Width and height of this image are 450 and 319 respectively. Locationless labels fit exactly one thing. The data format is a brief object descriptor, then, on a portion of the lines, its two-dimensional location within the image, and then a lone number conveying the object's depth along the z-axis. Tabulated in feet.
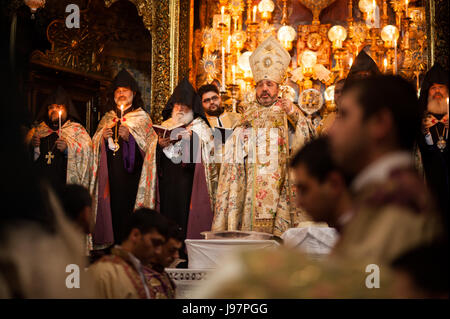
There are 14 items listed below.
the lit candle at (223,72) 27.35
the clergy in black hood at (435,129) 23.06
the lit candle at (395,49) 28.70
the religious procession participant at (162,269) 10.87
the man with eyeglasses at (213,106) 28.07
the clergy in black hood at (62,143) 27.12
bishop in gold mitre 23.34
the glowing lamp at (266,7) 31.07
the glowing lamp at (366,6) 30.04
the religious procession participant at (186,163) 24.64
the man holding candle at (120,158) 26.89
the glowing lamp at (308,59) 29.84
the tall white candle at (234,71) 30.37
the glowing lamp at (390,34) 29.17
